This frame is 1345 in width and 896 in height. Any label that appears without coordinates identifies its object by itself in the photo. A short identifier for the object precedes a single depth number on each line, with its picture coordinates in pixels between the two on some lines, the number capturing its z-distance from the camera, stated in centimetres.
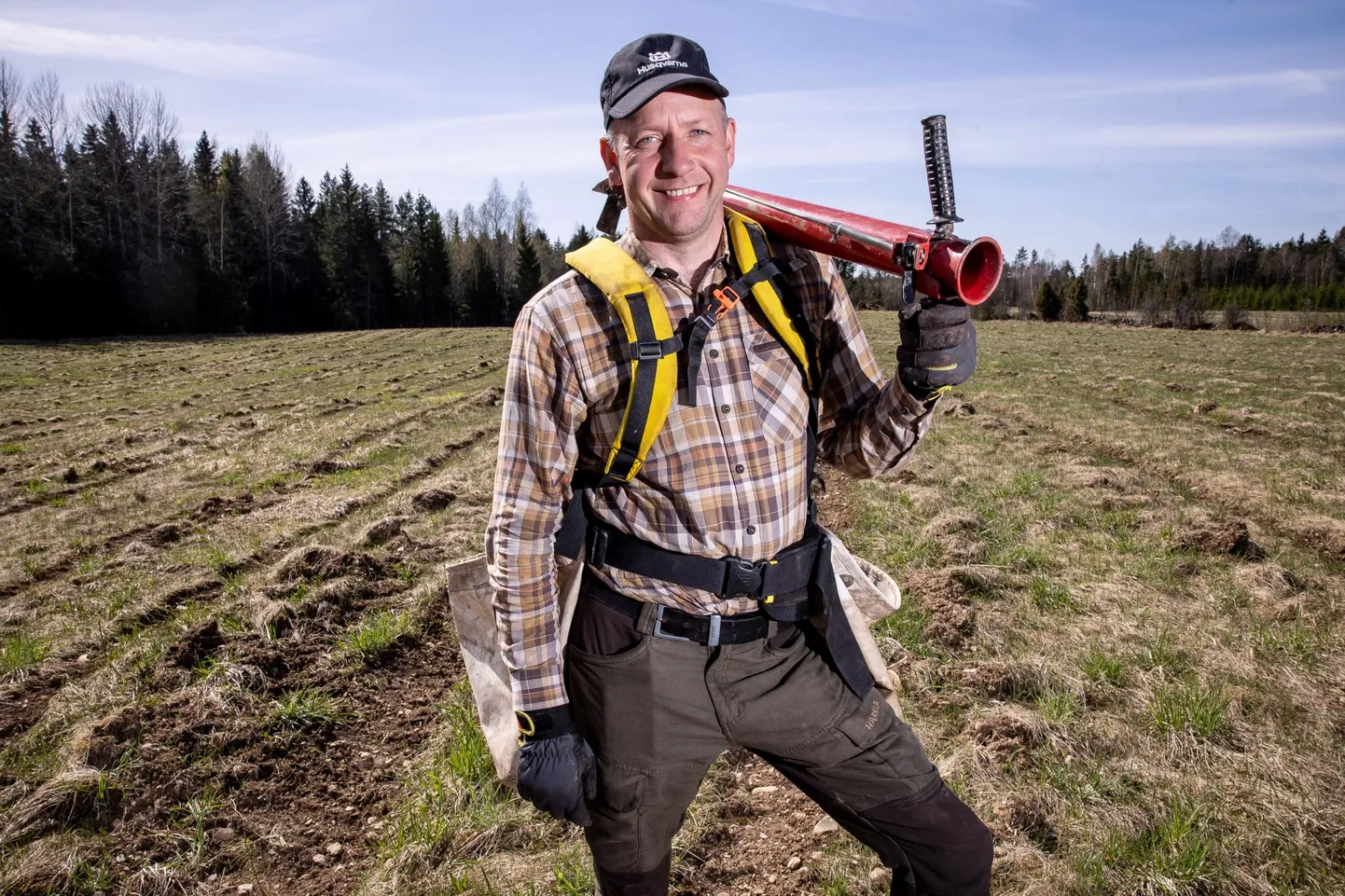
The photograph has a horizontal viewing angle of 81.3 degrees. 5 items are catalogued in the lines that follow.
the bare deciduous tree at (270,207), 5884
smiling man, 220
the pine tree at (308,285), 5797
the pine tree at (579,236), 7236
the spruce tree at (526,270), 6788
